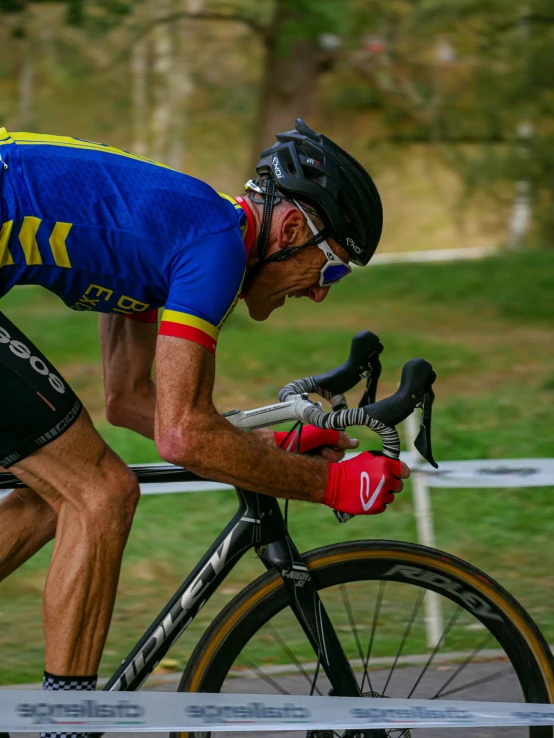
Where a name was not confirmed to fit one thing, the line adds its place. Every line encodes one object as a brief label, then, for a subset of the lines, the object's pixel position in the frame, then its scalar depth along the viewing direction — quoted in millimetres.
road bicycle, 2914
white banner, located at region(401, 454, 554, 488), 4344
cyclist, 2744
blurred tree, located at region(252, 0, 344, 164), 18328
